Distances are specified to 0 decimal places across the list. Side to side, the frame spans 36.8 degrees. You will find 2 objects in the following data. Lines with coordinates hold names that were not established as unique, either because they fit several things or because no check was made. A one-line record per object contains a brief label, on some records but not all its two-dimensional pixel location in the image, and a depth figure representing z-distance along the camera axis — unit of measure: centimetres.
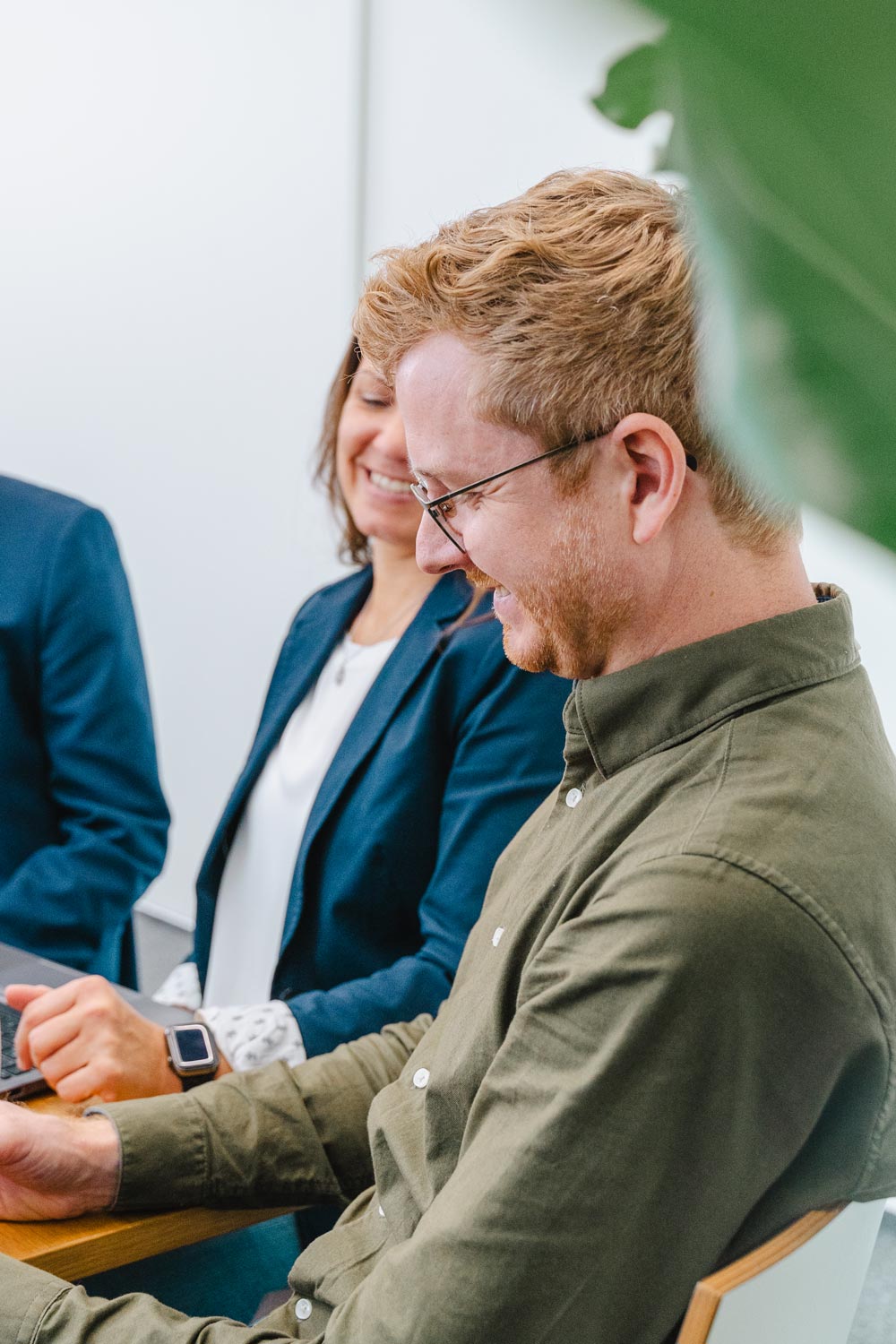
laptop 112
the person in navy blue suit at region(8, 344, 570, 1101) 129
